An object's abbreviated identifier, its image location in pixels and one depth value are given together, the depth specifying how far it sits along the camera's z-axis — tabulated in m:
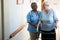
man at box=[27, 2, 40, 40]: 1.98
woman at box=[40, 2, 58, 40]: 1.95
